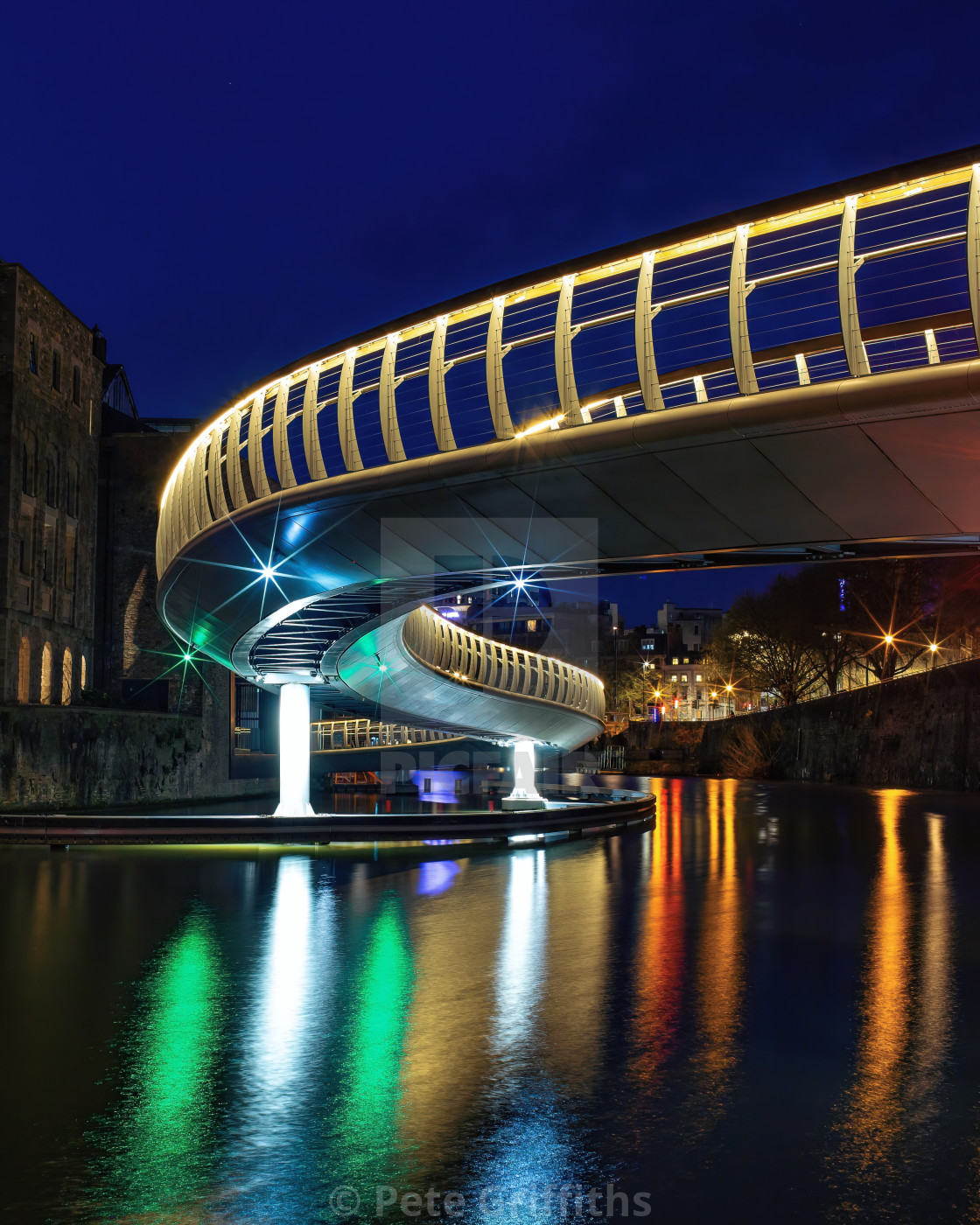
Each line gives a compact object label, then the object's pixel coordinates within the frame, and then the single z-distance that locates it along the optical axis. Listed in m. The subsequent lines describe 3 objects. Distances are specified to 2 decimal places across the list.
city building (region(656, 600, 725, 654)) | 170.38
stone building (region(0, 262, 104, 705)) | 44.22
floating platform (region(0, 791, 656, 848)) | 23.78
